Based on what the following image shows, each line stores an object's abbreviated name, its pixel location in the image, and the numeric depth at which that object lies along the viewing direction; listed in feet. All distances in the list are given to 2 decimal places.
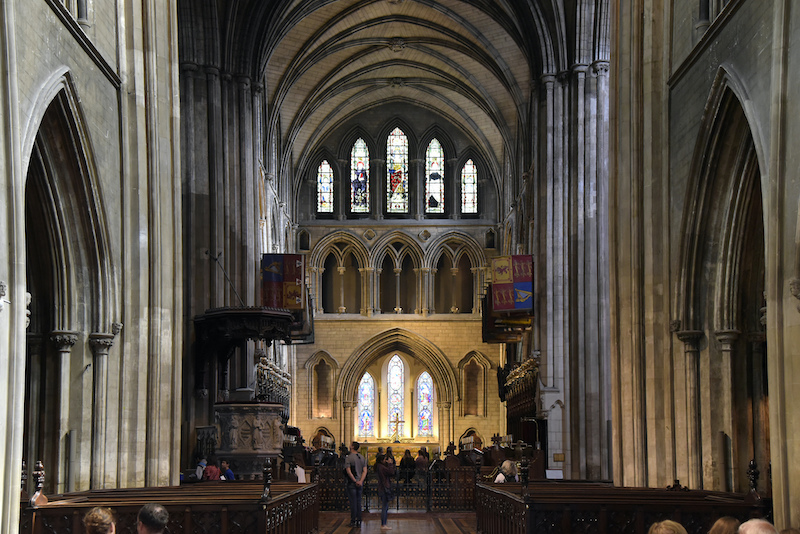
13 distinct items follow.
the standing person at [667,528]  15.80
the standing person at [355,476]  50.42
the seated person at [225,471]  54.13
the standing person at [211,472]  53.45
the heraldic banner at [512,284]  77.97
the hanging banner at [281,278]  81.41
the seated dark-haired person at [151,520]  16.71
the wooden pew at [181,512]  28.17
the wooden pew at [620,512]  27.94
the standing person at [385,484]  50.70
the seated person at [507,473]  45.16
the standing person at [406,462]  90.79
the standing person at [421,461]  81.05
